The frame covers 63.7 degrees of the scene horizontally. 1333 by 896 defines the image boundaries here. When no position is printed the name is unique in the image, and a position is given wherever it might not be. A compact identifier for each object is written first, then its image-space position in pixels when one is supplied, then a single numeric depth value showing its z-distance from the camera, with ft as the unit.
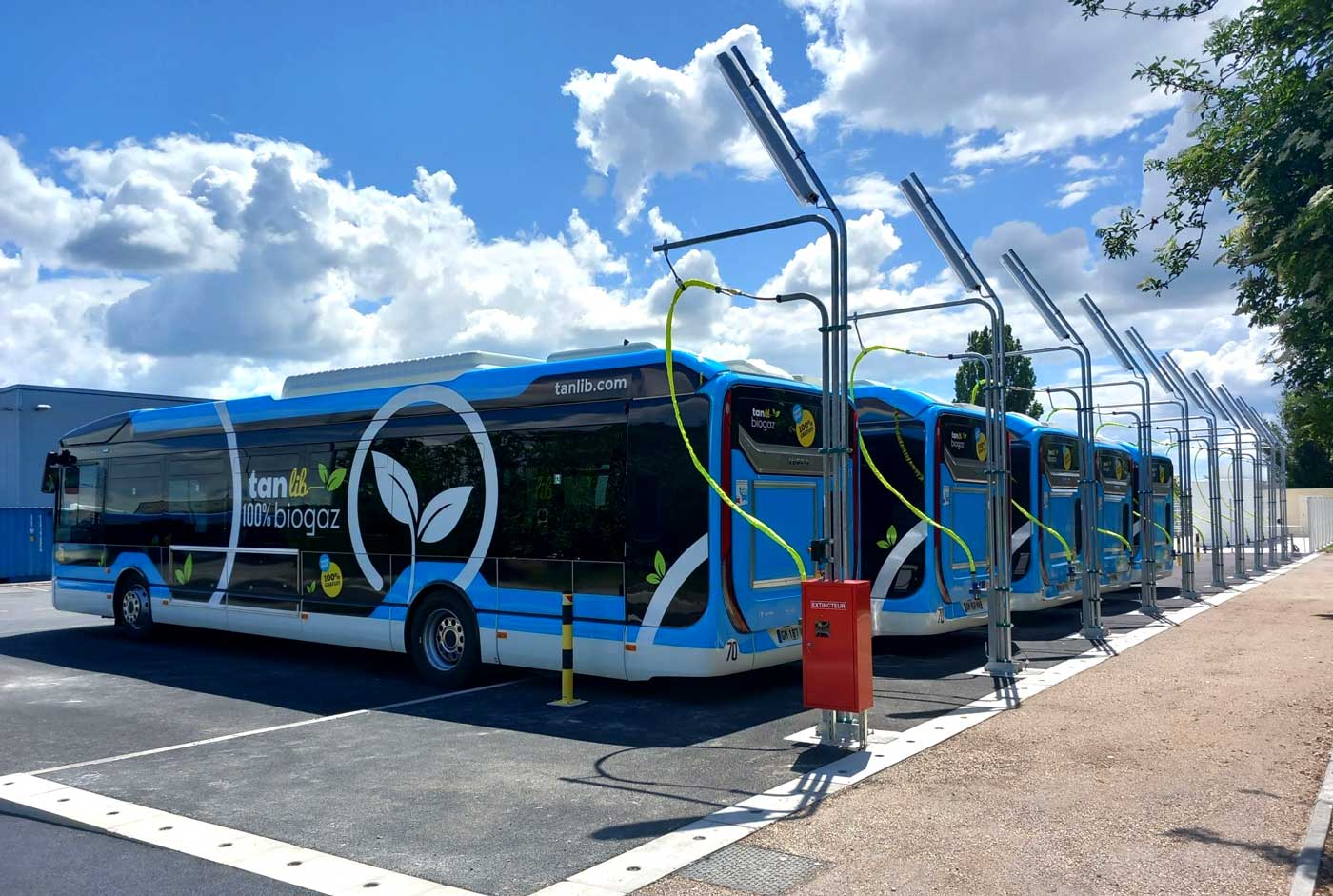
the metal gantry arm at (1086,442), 47.11
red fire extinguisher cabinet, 25.64
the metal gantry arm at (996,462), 36.96
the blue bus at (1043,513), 51.44
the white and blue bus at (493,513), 30.86
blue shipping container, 97.40
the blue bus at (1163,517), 69.51
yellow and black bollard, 31.76
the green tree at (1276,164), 21.16
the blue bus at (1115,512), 62.64
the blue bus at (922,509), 41.75
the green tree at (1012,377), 144.36
